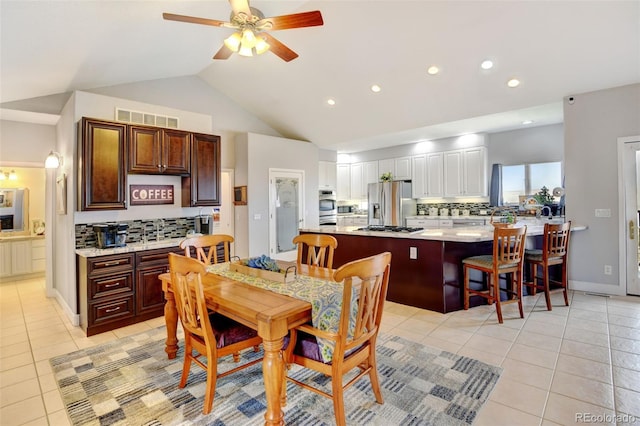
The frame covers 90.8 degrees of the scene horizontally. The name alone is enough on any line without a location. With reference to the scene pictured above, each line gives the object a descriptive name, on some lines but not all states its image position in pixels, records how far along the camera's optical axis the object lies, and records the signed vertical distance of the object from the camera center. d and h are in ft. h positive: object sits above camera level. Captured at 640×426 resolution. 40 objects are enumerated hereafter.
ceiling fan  7.55 +4.80
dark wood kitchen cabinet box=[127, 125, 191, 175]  12.58 +2.70
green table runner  5.70 -1.61
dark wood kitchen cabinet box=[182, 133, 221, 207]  14.34 +1.86
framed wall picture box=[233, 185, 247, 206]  19.76 +1.18
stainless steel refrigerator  23.73 +0.69
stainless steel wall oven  25.08 +0.48
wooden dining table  5.27 -1.78
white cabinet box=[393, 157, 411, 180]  24.59 +3.48
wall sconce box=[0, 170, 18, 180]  19.54 +2.62
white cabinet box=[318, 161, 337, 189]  25.49 +3.13
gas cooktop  13.43 -0.76
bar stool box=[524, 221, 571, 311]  11.66 -1.71
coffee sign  13.55 +0.92
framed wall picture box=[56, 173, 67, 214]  12.81 +0.94
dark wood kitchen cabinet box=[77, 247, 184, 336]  10.83 -2.65
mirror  19.60 +0.50
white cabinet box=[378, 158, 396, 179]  25.39 +3.72
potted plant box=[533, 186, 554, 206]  18.35 +0.74
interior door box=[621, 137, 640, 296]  13.19 -0.29
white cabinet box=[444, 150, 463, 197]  22.16 +2.70
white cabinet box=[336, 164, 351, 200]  28.43 +2.85
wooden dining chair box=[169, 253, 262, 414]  5.99 -2.46
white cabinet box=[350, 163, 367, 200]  27.48 +2.68
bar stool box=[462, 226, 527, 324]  10.64 -1.82
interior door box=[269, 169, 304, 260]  20.89 +0.24
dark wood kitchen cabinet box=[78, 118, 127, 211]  11.46 +1.89
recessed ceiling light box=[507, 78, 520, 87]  13.47 +5.52
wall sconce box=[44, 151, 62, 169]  12.64 +2.22
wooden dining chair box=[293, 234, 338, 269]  9.32 -0.93
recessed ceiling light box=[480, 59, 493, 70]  12.78 +6.00
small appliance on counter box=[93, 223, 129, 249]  11.56 -0.71
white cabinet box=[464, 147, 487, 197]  21.13 +2.69
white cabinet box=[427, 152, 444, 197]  22.91 +2.75
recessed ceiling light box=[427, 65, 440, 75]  13.64 +6.18
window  19.20 +2.01
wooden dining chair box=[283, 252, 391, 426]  5.31 -2.33
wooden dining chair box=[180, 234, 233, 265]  9.27 -0.87
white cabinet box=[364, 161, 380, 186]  26.45 +3.35
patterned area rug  6.28 -4.02
